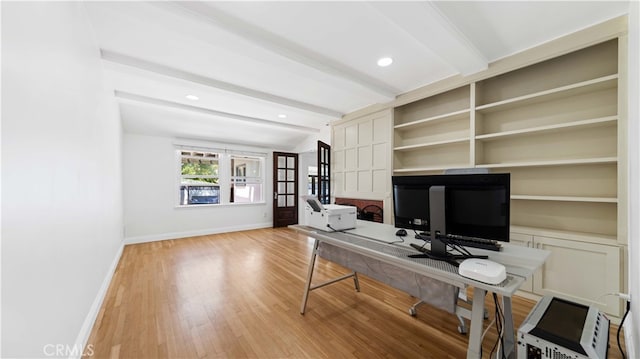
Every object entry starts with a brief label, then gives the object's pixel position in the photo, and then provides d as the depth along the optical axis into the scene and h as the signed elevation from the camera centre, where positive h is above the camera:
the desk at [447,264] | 1.10 -0.47
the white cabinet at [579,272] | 2.04 -0.89
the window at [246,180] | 6.22 -0.07
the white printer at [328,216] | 2.04 -0.35
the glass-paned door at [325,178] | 4.77 -0.01
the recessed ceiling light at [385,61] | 2.61 +1.34
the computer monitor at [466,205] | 1.26 -0.16
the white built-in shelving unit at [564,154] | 2.09 +0.25
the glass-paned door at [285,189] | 6.61 -0.32
